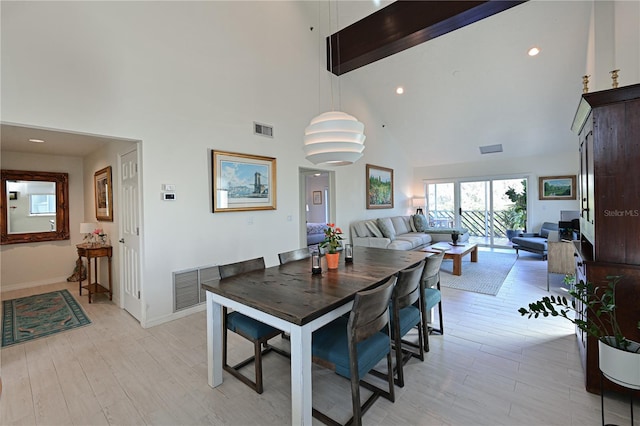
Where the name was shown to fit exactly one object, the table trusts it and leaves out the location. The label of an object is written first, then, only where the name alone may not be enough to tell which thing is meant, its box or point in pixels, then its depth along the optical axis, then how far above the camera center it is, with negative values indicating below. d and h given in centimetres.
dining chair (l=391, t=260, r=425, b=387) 211 -83
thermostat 339 +22
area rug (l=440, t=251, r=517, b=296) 447 -116
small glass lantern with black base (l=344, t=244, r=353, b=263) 285 -42
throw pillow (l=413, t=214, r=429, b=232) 776 -35
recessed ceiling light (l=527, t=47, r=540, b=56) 478 +264
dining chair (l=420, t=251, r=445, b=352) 253 -78
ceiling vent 726 +156
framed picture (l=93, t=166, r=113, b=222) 419 +33
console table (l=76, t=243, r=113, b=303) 405 -54
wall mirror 463 +16
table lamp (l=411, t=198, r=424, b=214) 899 +26
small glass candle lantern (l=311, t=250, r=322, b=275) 238 -44
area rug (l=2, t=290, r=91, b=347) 308 -123
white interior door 341 -24
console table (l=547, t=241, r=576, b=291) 407 -71
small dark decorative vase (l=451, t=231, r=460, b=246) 591 -58
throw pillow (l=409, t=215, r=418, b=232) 787 -43
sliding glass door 783 +11
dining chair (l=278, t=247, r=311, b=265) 289 -46
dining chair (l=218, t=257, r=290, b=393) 210 -89
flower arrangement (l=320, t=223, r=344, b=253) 250 -26
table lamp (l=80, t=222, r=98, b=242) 426 -18
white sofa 602 -55
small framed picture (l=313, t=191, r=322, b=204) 1107 +58
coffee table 511 -76
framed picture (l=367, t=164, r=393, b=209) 688 +60
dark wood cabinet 182 +4
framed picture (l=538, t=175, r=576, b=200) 685 +50
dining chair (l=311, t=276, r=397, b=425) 165 -85
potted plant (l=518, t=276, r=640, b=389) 150 -77
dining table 156 -54
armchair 605 -70
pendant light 239 +62
